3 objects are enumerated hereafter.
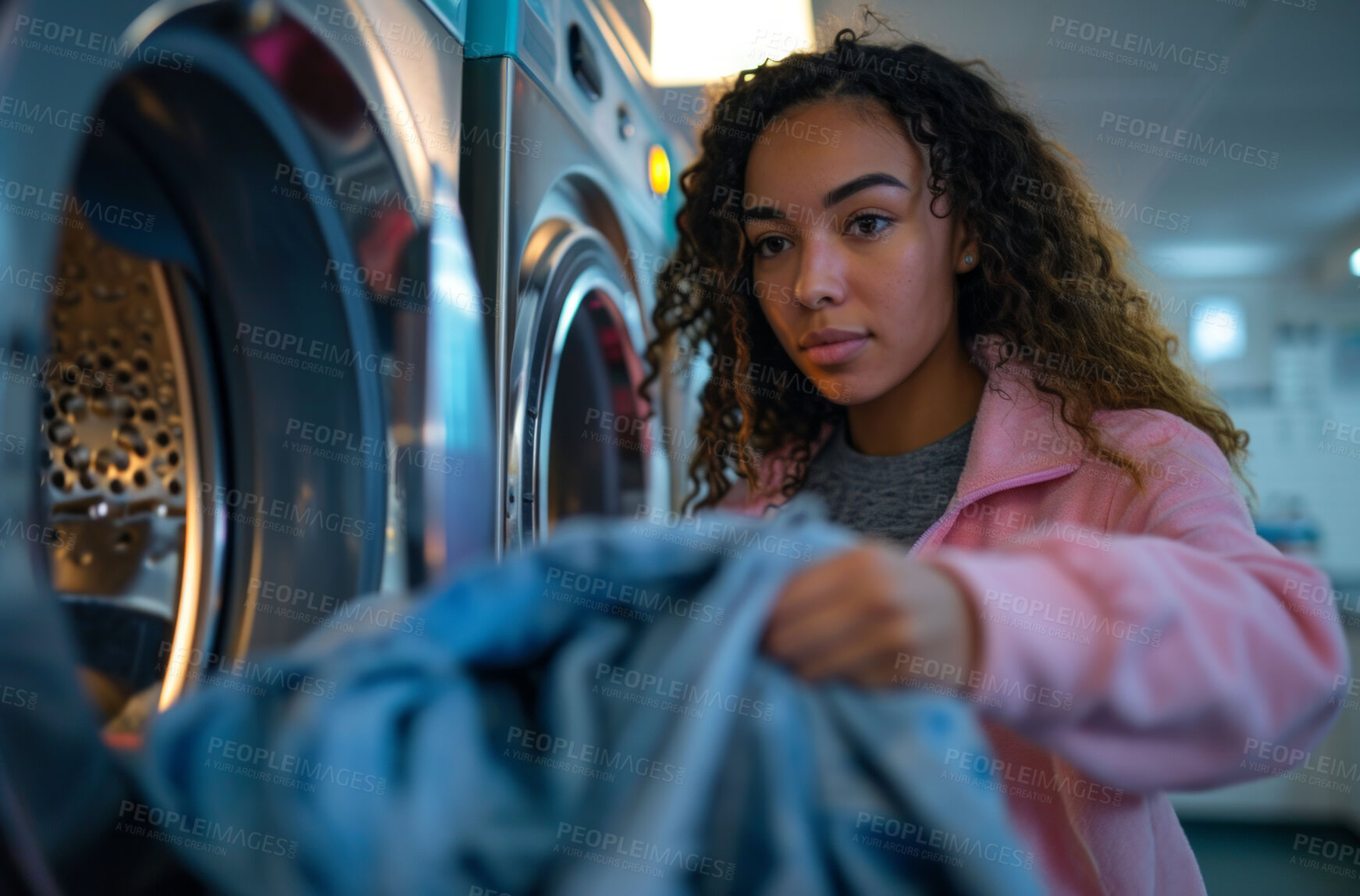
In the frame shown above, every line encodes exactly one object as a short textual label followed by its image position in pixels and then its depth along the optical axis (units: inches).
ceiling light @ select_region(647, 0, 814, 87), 59.0
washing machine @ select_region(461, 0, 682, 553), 32.2
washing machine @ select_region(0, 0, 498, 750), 24.6
